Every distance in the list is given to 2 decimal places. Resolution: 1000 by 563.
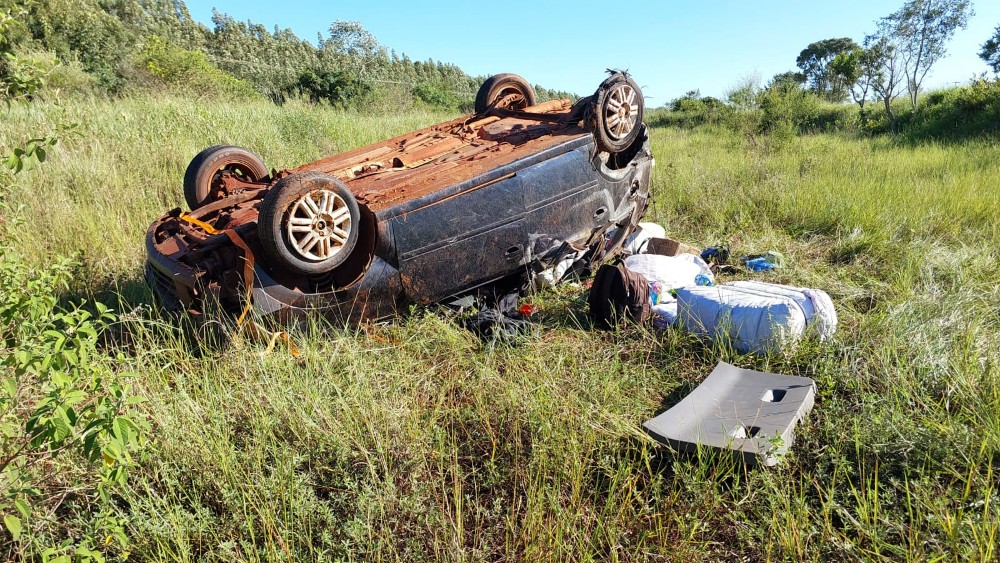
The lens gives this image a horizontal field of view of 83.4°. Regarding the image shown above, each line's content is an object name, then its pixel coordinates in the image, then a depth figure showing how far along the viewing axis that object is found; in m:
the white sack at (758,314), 3.09
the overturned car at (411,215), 3.00
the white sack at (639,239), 4.79
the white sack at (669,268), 3.85
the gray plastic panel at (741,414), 2.27
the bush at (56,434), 1.51
